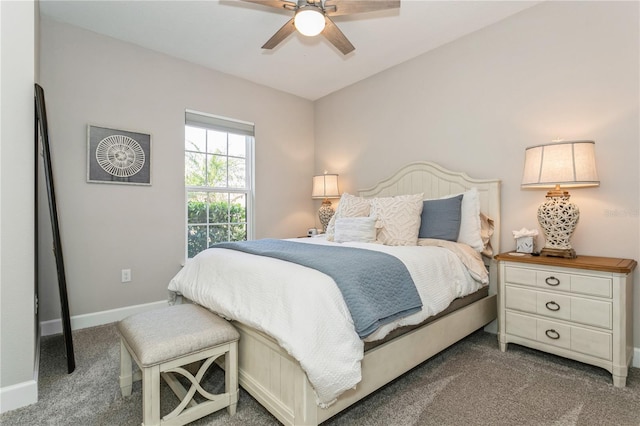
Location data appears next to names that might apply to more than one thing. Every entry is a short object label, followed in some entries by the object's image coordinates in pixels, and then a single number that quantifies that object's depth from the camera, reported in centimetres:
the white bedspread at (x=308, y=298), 132
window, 349
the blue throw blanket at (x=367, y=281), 144
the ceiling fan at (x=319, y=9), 201
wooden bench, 138
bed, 138
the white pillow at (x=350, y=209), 296
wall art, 283
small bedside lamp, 400
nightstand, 185
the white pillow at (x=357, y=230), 261
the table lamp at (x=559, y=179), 204
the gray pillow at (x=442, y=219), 254
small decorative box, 238
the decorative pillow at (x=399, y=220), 249
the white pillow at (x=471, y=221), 254
